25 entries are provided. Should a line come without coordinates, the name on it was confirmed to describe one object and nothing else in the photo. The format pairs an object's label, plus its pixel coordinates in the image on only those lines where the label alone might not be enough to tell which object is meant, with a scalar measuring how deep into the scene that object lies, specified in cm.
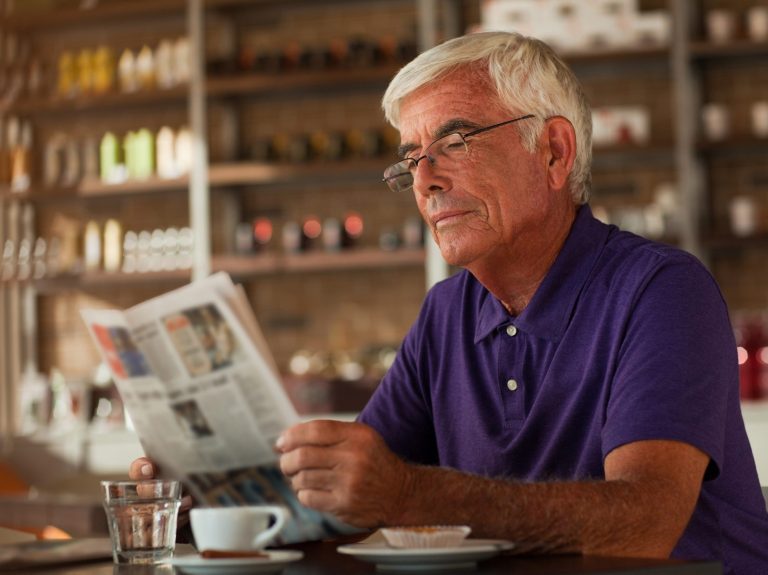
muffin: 119
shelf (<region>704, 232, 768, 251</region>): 495
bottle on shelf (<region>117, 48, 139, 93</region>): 597
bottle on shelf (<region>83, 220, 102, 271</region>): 597
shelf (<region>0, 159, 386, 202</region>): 550
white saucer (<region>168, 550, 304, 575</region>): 115
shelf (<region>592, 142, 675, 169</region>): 508
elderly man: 131
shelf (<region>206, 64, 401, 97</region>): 549
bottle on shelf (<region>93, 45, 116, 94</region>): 603
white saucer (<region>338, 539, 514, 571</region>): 113
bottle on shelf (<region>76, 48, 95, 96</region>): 607
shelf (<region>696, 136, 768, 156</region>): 500
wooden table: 111
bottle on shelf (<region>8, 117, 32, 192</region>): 616
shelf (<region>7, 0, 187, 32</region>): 595
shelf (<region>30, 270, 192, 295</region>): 577
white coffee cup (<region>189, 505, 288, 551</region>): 122
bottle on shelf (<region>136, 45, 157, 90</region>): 591
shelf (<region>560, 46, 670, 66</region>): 508
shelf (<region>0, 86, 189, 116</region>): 583
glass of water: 135
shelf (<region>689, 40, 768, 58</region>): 498
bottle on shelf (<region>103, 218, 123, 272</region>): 595
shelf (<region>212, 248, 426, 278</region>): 539
